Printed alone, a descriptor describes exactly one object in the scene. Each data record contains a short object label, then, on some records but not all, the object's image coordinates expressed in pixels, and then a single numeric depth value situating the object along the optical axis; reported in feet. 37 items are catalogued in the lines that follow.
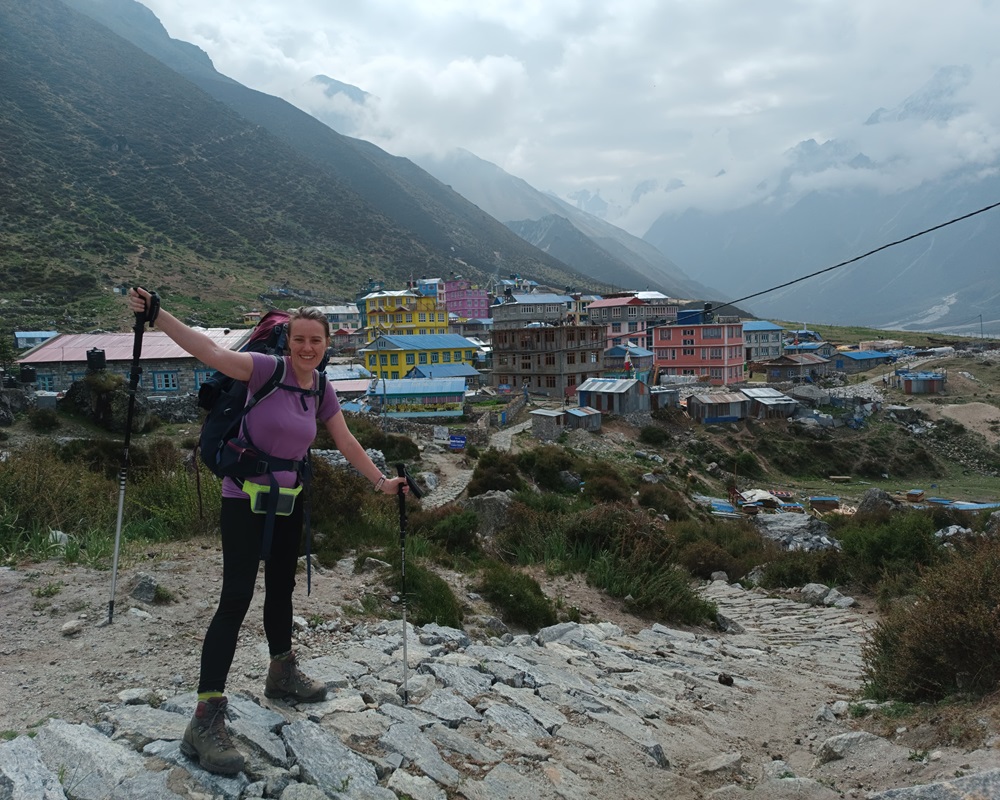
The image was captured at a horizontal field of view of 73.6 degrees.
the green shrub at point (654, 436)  132.36
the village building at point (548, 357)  168.55
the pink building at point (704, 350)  206.59
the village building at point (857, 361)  267.39
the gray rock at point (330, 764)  10.82
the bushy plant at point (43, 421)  74.64
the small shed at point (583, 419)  126.00
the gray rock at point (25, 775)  9.11
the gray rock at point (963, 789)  10.11
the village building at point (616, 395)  142.10
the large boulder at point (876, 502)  84.94
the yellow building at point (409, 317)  230.27
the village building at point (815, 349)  266.36
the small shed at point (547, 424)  118.83
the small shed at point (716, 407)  153.79
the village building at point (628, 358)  201.67
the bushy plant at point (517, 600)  24.63
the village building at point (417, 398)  125.80
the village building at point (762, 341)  281.13
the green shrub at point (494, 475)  68.13
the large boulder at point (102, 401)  80.38
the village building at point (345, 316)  264.54
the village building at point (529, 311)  243.40
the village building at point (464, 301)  315.17
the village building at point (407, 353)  174.91
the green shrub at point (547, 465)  79.56
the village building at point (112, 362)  112.16
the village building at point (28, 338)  150.20
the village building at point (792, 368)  233.96
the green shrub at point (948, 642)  15.43
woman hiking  10.55
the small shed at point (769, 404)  162.91
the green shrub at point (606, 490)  73.00
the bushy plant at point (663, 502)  75.00
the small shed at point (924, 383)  210.59
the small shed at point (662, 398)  149.67
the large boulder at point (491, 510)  42.70
